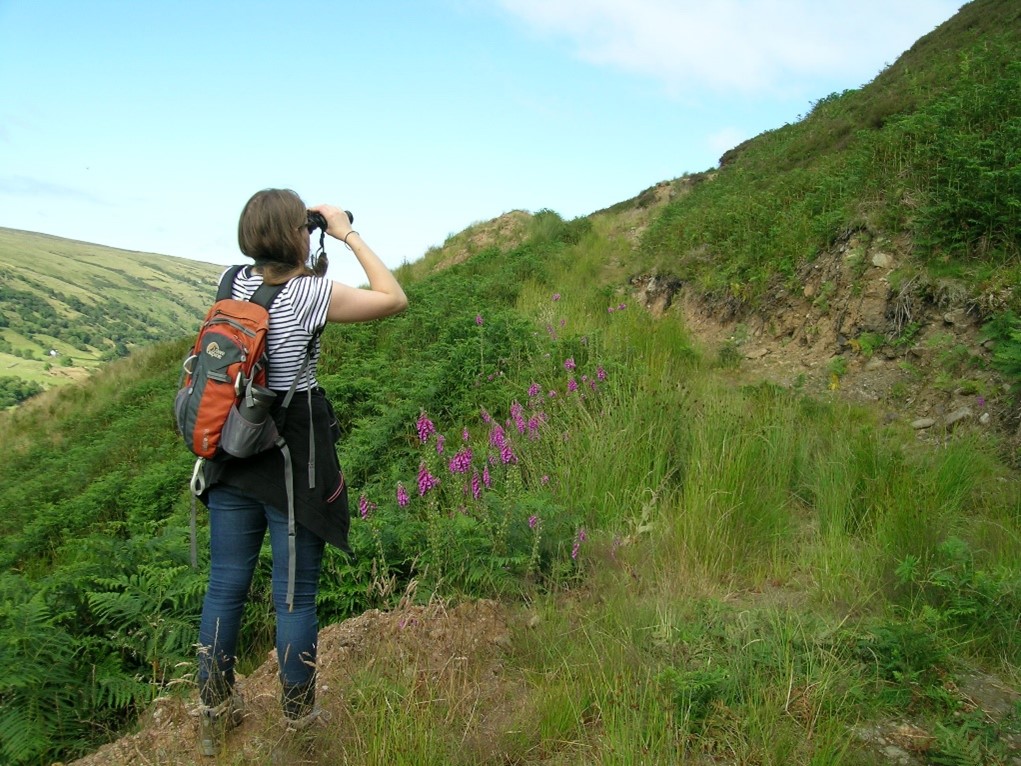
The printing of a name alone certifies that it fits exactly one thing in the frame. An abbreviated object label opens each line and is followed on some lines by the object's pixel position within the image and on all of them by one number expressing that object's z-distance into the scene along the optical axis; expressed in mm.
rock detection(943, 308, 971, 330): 5588
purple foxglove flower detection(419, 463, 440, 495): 3656
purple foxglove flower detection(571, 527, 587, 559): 3447
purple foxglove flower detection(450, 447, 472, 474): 3961
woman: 2428
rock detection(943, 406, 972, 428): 5004
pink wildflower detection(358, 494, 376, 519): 4023
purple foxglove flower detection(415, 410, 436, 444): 4161
